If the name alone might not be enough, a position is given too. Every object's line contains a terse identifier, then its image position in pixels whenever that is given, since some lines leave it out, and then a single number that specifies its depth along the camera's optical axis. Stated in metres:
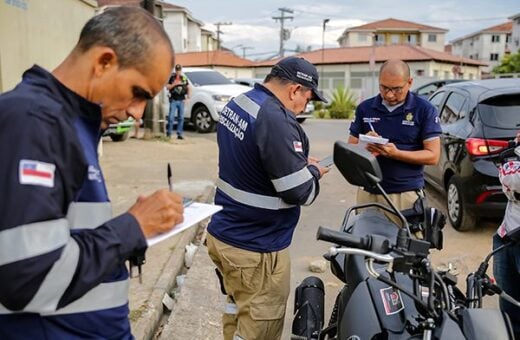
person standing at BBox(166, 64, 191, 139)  13.78
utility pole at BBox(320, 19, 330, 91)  45.15
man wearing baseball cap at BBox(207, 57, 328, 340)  2.69
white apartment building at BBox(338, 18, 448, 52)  63.56
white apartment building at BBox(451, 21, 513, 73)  76.56
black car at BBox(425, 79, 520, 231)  5.61
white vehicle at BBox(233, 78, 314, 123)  20.00
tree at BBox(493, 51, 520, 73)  43.59
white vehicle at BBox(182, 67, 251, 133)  15.14
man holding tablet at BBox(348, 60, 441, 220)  3.85
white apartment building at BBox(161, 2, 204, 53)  52.75
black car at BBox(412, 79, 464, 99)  19.05
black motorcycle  1.73
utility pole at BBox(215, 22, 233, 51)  65.56
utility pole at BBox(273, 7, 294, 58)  53.97
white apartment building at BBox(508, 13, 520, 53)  59.94
